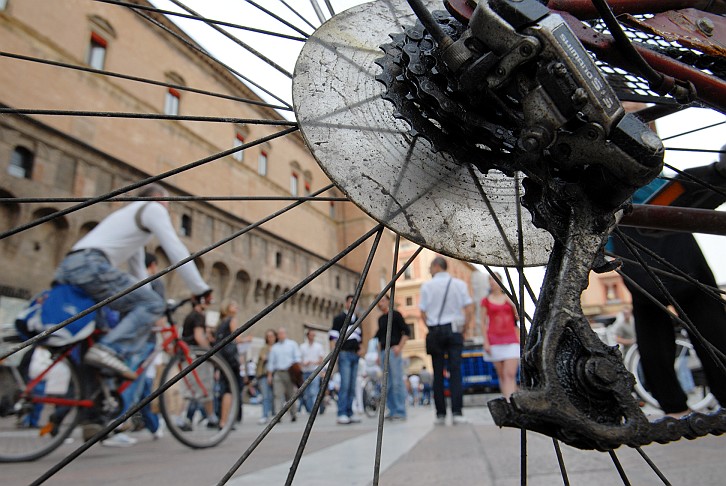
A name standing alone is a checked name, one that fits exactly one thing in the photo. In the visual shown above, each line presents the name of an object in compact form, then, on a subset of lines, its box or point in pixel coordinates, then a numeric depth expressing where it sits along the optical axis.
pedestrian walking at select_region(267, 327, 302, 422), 8.43
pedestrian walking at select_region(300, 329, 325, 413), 9.41
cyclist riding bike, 2.92
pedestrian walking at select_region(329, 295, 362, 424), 5.59
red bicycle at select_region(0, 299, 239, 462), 2.75
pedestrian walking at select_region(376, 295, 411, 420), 5.57
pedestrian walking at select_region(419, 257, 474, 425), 4.68
